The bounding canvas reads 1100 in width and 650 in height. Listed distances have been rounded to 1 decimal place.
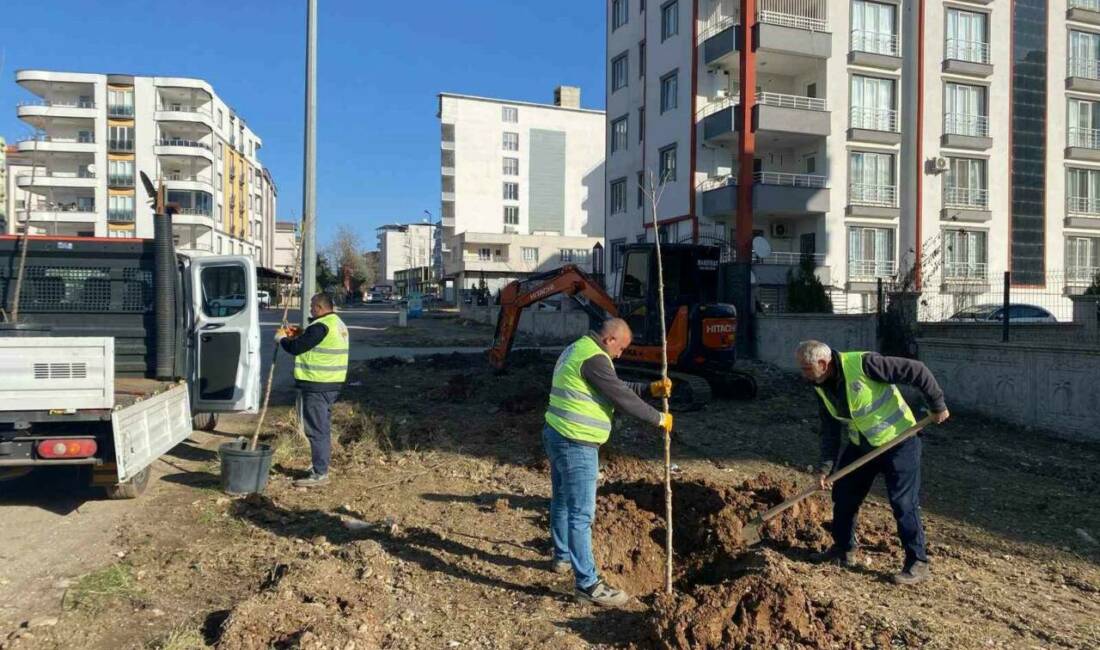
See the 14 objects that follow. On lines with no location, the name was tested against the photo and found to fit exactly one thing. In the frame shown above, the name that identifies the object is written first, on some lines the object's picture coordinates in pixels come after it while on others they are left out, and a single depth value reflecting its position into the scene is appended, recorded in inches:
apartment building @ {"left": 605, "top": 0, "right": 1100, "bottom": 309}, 1112.8
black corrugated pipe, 315.0
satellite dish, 1040.2
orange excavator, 524.1
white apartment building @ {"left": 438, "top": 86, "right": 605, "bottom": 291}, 2792.8
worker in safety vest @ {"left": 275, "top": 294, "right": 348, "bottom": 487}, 295.0
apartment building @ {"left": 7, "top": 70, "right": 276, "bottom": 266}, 2330.2
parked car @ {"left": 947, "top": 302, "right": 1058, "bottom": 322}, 660.2
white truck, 257.8
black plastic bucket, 281.9
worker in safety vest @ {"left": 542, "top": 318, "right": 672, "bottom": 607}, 189.2
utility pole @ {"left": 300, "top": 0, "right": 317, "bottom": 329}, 426.9
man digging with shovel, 203.8
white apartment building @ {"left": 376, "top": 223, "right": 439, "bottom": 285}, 4650.6
